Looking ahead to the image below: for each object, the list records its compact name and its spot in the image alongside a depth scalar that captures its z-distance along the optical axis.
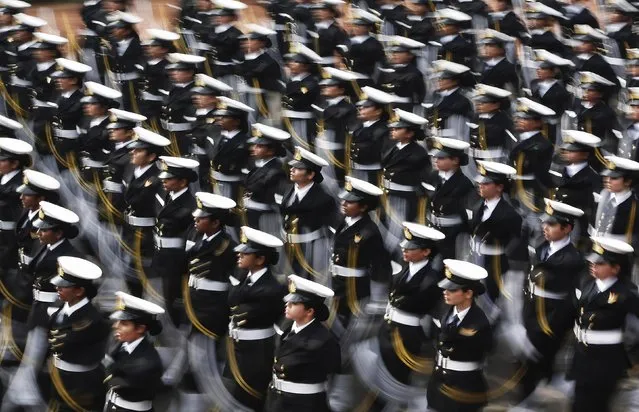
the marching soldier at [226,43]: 25.42
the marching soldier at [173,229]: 16.73
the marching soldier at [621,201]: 16.59
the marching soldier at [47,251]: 14.93
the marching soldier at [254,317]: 14.15
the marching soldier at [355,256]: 15.94
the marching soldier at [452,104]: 22.09
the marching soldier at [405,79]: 23.45
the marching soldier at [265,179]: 18.53
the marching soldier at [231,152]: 19.62
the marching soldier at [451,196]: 17.52
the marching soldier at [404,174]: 18.95
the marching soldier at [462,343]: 13.09
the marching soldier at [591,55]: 23.64
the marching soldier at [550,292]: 14.85
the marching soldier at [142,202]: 17.84
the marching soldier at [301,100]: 22.47
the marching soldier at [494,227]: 16.39
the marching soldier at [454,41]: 25.34
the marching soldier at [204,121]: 20.39
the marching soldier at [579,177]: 17.92
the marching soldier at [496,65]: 24.19
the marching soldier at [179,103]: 22.36
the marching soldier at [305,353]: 13.02
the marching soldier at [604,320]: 13.61
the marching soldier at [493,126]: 20.66
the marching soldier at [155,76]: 23.78
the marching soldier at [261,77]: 24.14
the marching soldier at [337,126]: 21.48
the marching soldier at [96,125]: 20.59
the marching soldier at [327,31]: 26.16
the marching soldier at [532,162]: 19.66
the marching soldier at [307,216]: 17.25
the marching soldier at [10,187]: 16.92
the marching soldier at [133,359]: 12.87
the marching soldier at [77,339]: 13.53
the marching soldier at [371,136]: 20.41
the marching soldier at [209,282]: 15.28
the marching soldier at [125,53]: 25.05
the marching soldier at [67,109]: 21.91
